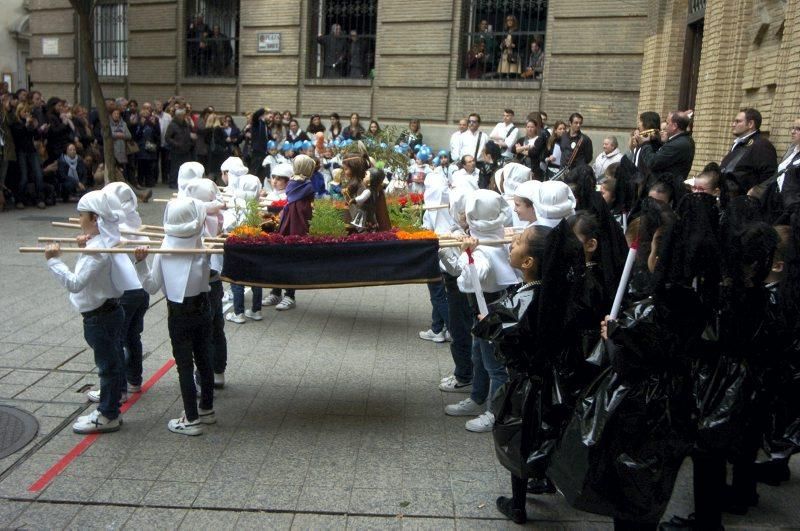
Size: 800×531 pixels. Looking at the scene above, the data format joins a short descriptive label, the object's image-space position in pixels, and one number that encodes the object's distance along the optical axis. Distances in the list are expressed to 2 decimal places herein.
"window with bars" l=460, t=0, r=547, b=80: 17.77
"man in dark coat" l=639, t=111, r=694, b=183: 7.85
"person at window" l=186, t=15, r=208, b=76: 21.92
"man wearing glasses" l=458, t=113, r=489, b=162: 15.18
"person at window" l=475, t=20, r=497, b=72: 18.16
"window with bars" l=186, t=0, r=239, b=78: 21.81
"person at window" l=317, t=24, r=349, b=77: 20.17
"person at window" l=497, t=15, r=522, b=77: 17.88
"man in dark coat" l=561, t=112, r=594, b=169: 12.26
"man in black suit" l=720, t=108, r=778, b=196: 7.65
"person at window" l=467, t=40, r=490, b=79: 18.25
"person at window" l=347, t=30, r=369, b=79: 19.98
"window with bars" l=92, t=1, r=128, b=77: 23.45
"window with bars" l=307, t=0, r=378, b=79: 19.95
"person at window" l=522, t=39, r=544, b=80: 17.70
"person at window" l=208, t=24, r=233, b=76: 21.83
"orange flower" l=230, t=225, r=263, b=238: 6.08
